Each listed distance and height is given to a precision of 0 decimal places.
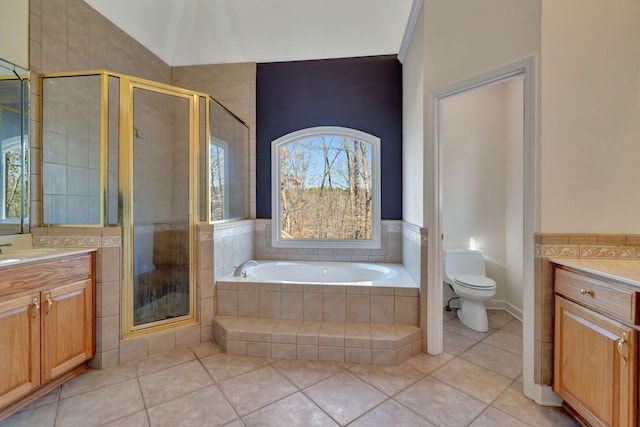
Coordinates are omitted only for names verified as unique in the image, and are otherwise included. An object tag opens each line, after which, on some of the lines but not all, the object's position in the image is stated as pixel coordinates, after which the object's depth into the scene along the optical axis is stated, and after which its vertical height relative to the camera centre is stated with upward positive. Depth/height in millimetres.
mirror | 1773 +426
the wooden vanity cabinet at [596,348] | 1126 -643
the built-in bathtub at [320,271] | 2848 -633
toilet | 2486 -674
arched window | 3148 +281
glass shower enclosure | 1958 +301
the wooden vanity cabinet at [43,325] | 1396 -662
